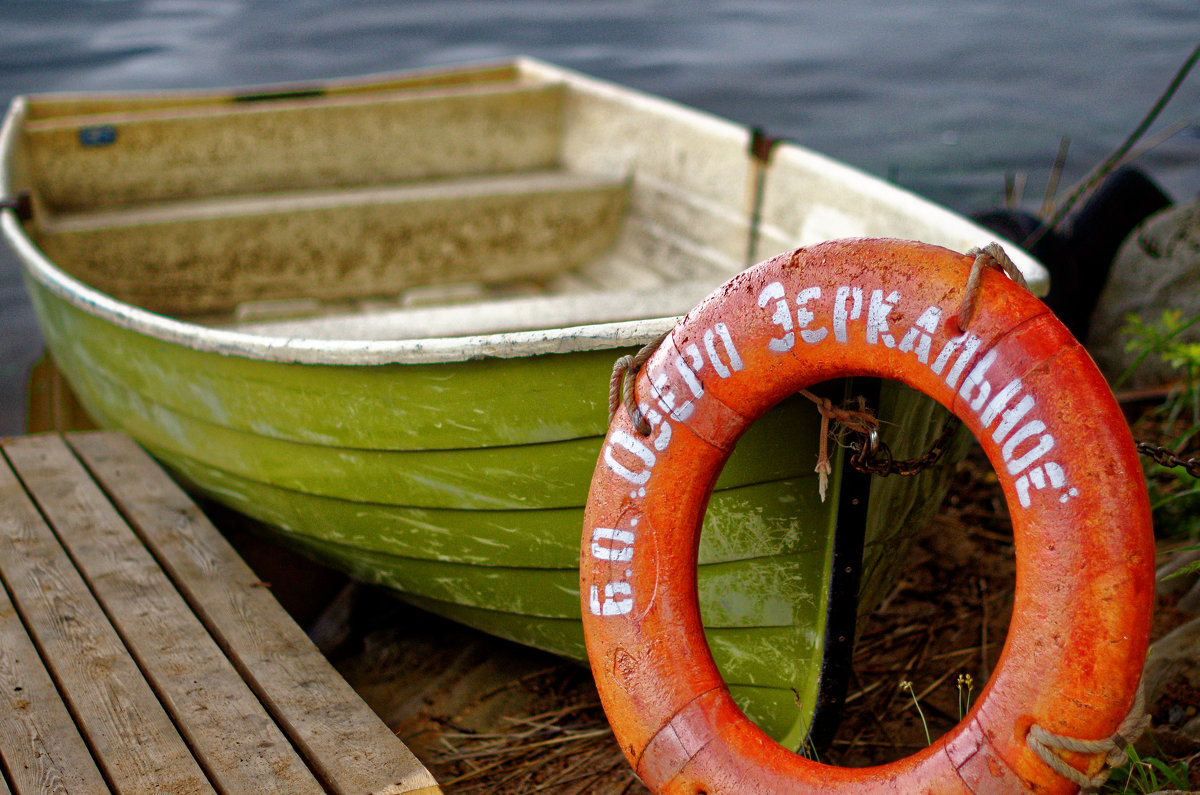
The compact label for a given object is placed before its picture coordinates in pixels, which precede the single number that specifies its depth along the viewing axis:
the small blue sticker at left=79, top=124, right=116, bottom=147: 3.93
